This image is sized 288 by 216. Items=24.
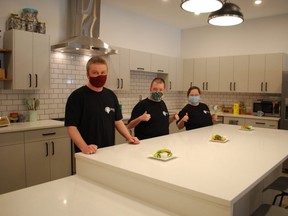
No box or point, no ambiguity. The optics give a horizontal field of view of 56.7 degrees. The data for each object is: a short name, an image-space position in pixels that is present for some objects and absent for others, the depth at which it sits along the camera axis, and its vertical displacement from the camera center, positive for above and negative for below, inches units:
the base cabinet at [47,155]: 137.1 -32.1
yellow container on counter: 228.5 -9.3
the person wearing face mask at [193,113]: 141.3 -8.3
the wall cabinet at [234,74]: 222.2 +21.0
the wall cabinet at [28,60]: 144.7 +19.9
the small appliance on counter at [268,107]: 208.3 -6.5
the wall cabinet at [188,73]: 254.2 +23.5
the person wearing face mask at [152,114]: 115.3 -7.5
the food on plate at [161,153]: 74.3 -15.8
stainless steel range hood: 163.8 +44.7
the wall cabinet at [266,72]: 205.7 +20.9
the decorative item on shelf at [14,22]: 148.5 +41.0
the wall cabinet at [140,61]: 209.6 +29.3
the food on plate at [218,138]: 102.4 -15.4
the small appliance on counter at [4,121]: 134.6 -13.6
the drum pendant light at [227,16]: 113.7 +36.2
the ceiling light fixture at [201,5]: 99.3 +35.6
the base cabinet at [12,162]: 127.1 -32.8
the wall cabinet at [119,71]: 193.8 +19.1
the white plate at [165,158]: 72.6 -16.8
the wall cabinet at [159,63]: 228.2 +29.7
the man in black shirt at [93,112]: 84.7 -5.3
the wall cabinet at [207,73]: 238.7 +22.2
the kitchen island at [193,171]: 52.1 -17.5
